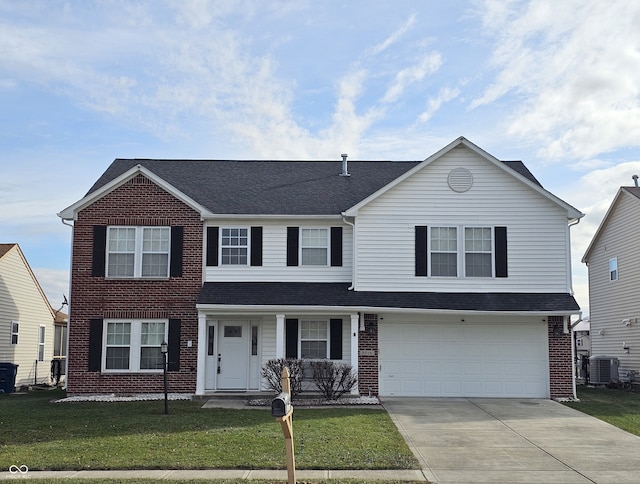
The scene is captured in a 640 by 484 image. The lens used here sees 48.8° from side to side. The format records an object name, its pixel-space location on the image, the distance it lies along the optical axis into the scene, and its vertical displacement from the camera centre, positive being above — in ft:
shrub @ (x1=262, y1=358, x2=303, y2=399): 61.00 -3.98
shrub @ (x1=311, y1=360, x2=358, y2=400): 60.49 -4.34
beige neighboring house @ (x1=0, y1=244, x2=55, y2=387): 87.35 +0.61
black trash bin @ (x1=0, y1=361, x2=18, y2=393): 78.23 -5.78
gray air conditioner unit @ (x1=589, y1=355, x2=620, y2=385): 81.25 -4.60
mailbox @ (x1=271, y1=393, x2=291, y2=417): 26.49 -2.98
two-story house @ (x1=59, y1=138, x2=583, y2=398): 64.49 +3.90
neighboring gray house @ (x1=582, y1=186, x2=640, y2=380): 81.10 +5.72
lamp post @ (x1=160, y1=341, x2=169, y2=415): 54.01 -1.96
